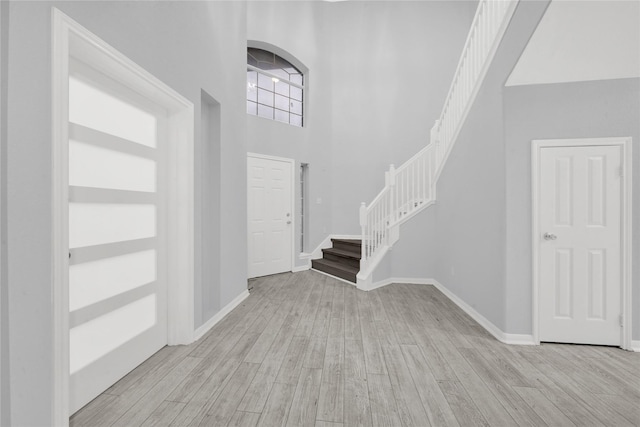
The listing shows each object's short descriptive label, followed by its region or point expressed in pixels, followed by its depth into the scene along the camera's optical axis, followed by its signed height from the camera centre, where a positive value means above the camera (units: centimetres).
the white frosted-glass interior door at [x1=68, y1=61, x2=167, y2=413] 164 -12
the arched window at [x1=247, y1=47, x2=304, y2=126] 531 +243
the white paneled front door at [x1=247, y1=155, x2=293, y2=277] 501 -3
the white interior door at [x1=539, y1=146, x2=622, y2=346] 245 -27
